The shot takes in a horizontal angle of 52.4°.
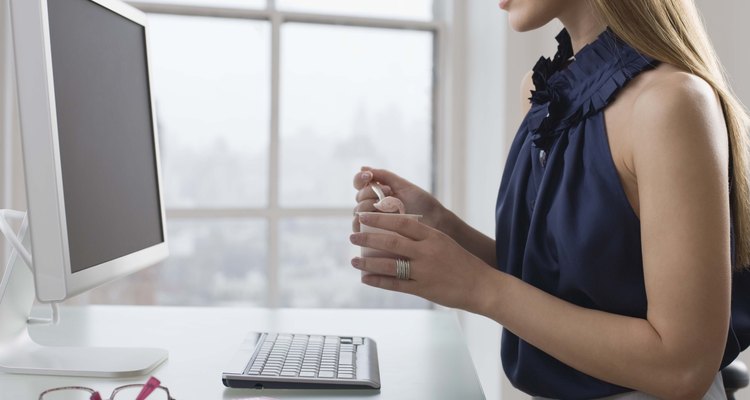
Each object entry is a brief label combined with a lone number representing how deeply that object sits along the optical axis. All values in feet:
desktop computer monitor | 2.87
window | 8.04
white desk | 3.20
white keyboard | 3.15
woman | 3.07
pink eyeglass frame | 2.28
